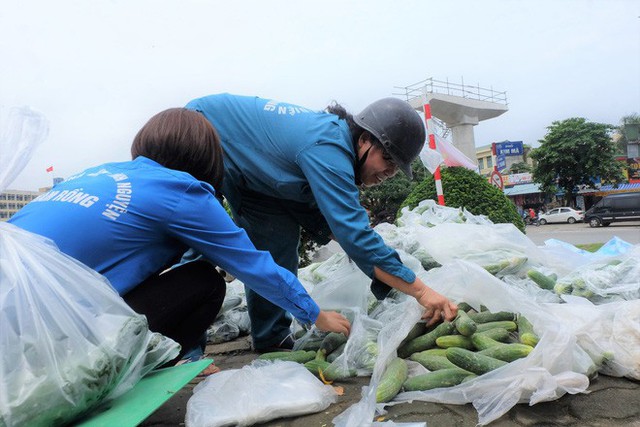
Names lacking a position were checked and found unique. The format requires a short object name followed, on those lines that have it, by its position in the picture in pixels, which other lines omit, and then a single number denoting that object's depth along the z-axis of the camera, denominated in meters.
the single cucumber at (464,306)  2.39
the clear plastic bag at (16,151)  1.44
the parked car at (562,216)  30.53
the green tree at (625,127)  39.64
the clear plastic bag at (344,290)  2.76
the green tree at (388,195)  17.84
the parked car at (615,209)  23.28
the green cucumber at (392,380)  1.79
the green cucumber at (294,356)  2.27
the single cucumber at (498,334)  2.04
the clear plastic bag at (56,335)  1.23
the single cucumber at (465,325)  2.04
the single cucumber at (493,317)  2.22
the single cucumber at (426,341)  2.13
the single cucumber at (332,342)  2.33
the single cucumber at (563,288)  2.59
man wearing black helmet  2.14
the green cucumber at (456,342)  2.06
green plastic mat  1.39
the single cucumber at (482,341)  1.96
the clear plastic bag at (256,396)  1.66
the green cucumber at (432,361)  1.95
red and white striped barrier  5.32
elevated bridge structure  20.28
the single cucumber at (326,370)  2.10
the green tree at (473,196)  4.68
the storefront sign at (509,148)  44.44
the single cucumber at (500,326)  2.12
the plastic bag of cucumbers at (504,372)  1.65
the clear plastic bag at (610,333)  1.92
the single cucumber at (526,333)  1.95
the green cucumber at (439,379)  1.82
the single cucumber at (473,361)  1.81
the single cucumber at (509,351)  1.84
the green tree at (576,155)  29.11
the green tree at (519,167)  46.94
